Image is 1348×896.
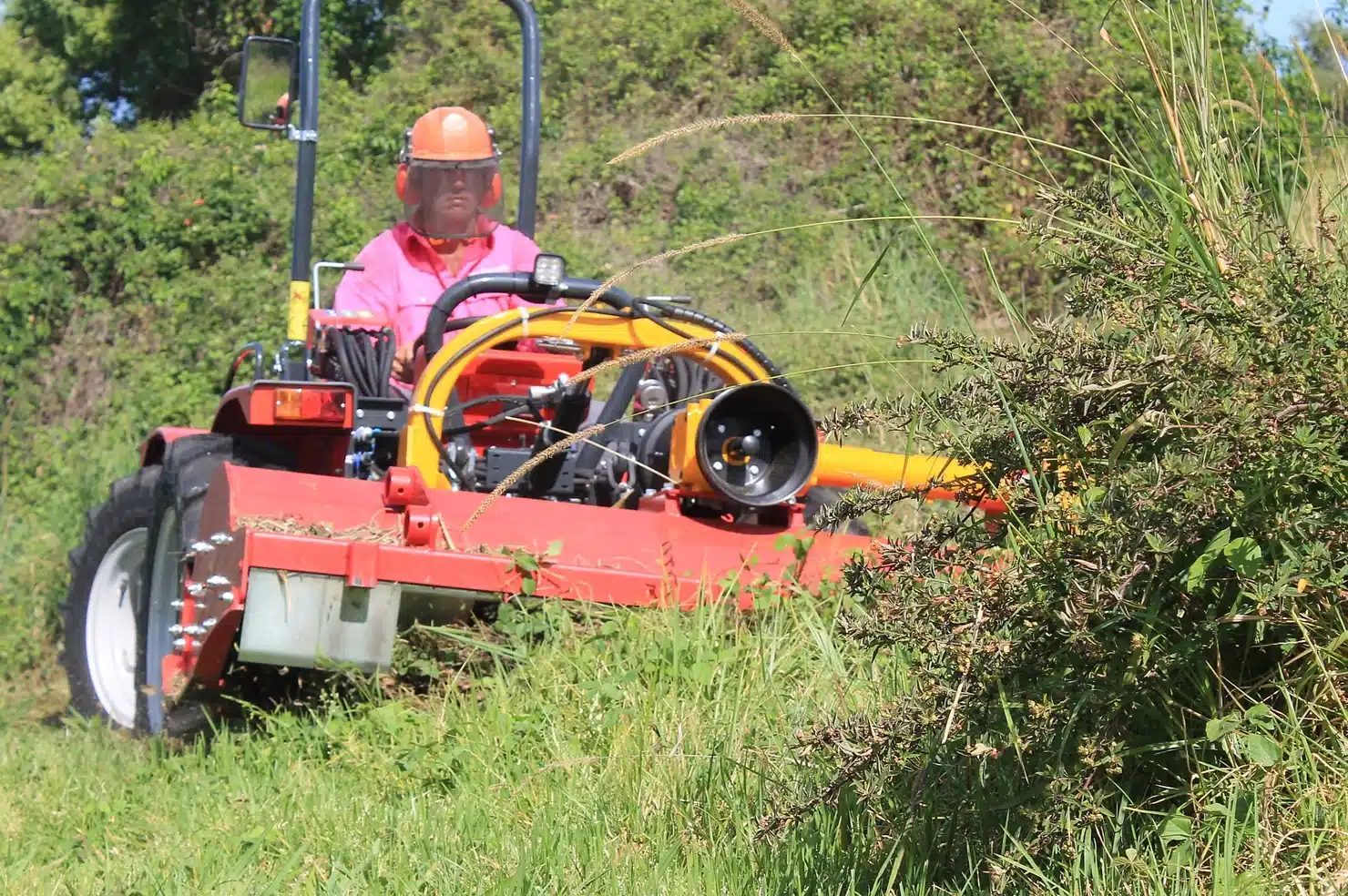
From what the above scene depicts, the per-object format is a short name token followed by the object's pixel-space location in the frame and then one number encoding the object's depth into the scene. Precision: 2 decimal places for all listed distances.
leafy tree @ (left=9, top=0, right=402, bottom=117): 36.56
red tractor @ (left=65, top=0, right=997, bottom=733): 9.16
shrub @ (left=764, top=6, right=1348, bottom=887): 4.99
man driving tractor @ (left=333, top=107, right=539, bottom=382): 13.10
